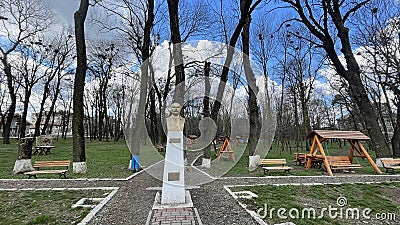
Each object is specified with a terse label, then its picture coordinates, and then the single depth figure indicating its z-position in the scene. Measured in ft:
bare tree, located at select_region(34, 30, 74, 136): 97.81
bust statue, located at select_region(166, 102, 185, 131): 21.44
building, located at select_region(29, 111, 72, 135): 152.69
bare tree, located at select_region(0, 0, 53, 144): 80.59
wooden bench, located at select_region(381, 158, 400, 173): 38.40
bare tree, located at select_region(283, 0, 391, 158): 45.19
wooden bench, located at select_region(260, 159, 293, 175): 37.64
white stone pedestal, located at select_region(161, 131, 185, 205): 20.99
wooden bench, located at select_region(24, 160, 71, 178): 31.73
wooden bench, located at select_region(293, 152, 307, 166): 47.50
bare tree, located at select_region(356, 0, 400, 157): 56.29
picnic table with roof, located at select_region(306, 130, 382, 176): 38.50
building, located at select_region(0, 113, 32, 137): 229.66
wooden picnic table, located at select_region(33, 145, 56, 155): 60.83
